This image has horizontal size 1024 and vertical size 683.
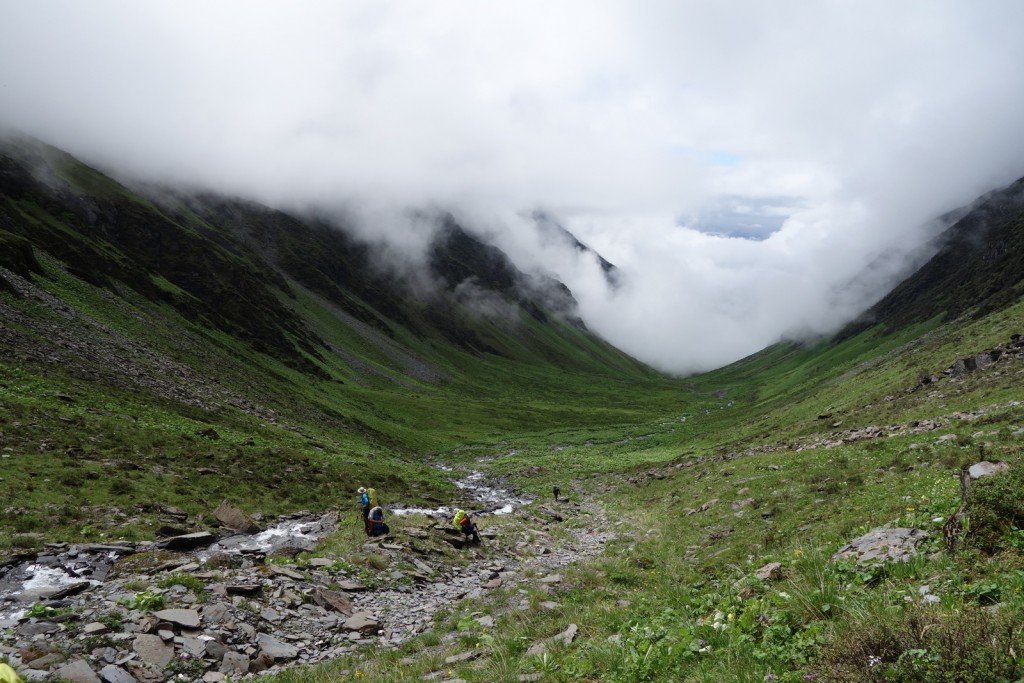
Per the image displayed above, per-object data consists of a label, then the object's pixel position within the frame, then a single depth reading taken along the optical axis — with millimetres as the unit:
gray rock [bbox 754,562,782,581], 10820
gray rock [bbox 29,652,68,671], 10914
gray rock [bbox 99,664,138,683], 10922
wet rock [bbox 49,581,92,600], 15002
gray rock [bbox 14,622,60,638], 12469
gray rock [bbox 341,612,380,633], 15508
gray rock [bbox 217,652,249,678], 12359
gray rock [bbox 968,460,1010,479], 13115
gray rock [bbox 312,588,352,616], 16828
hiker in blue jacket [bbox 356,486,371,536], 25552
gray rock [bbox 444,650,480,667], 11283
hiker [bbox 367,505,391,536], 24266
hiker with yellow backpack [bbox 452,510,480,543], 25750
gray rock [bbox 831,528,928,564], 9539
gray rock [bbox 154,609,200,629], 13344
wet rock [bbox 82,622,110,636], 12391
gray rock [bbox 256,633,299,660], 13562
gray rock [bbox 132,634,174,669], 11875
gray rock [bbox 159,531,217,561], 21094
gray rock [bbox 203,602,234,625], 14023
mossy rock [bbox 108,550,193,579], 17609
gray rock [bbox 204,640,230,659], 12734
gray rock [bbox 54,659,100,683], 10617
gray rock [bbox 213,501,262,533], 25250
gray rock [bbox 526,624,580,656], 10375
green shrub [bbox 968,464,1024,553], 8273
